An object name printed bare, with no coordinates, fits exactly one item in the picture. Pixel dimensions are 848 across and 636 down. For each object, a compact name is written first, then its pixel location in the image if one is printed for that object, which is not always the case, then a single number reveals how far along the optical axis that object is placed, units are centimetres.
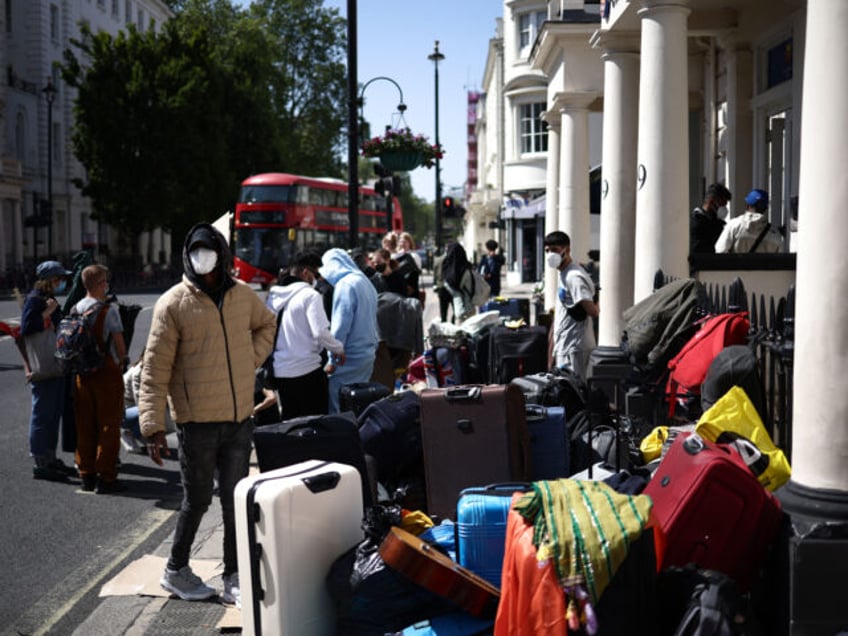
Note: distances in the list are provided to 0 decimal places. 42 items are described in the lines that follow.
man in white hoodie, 768
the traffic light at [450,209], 3434
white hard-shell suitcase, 459
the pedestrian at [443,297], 1671
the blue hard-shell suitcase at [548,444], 616
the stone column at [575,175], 1641
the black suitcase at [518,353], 964
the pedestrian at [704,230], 1110
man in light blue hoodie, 827
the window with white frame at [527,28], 5031
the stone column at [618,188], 1152
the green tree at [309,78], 6825
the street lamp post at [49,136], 4600
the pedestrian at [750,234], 1005
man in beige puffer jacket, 572
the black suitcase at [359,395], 729
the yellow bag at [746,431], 493
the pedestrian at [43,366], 923
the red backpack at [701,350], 641
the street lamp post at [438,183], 4044
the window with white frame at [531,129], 4931
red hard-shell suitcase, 425
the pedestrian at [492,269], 2848
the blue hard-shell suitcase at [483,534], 466
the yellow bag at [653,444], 585
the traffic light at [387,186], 1866
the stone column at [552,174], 1956
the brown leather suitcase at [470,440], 587
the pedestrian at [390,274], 1248
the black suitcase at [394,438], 618
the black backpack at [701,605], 373
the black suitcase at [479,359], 1017
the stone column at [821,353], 432
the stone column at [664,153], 960
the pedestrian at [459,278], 1424
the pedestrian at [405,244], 1382
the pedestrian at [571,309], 926
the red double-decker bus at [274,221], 4047
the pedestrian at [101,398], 870
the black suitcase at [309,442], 564
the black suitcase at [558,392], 698
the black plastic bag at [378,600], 447
